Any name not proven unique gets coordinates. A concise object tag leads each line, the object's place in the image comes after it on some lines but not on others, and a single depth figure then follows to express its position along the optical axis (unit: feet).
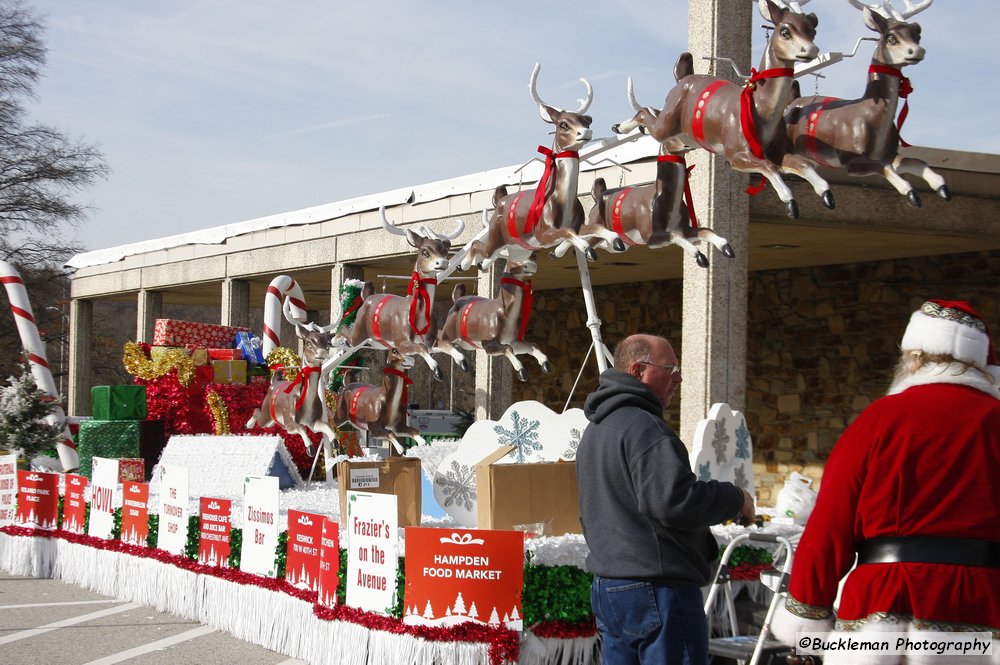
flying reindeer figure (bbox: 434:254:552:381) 29.53
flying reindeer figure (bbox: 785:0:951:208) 18.56
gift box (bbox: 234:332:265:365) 48.32
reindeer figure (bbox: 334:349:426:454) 33.60
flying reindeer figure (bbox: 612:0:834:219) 19.25
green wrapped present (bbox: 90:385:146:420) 43.24
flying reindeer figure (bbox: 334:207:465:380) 30.09
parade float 20.31
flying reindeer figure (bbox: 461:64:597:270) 25.32
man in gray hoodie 12.21
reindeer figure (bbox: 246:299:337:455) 35.58
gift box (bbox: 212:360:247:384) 45.98
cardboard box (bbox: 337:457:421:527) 26.99
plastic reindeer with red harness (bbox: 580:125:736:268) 23.32
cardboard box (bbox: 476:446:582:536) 24.09
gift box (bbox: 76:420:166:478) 42.47
